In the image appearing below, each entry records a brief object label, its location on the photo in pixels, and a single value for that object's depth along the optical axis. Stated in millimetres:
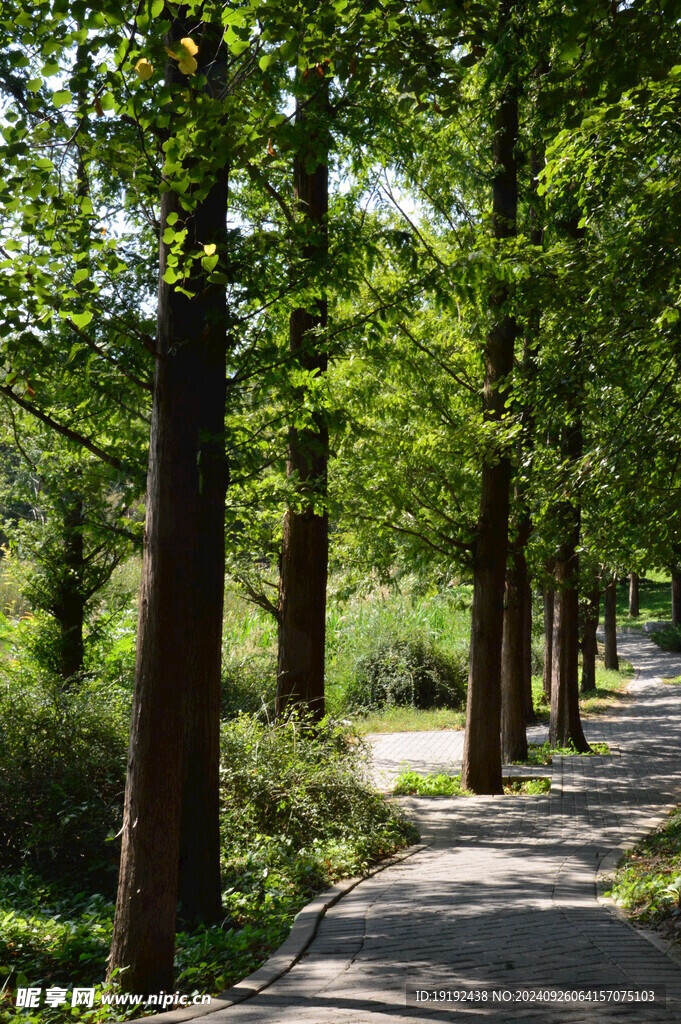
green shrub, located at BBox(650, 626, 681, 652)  40438
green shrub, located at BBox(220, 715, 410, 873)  8156
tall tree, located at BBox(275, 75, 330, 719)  10414
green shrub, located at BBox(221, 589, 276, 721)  15305
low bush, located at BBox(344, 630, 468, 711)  22344
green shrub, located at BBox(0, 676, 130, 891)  7547
